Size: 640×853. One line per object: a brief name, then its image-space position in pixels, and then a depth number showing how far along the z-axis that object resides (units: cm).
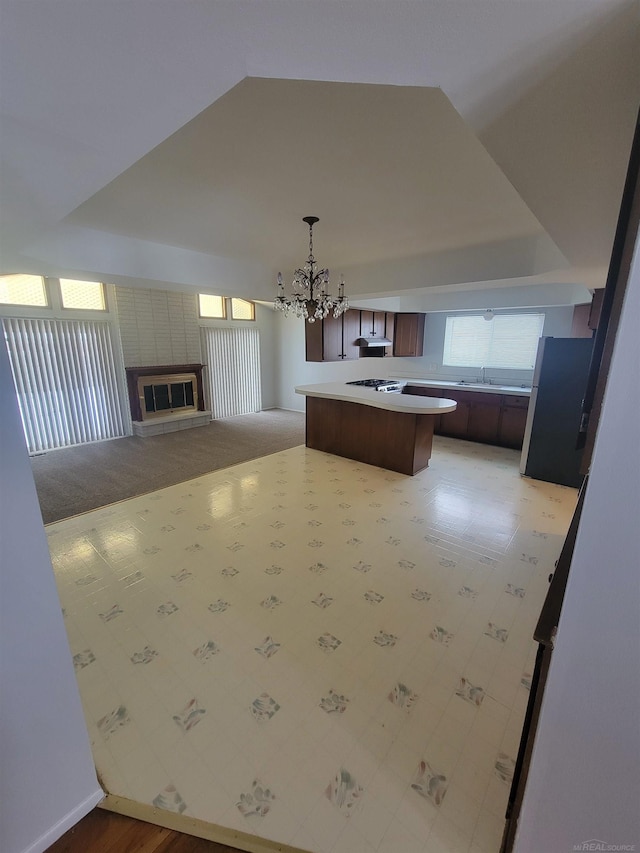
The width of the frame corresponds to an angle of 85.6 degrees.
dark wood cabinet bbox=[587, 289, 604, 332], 366
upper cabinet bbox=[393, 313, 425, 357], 614
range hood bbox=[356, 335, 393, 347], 557
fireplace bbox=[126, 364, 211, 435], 588
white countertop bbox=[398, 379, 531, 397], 503
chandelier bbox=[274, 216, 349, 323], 334
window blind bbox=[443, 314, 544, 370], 527
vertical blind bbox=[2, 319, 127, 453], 475
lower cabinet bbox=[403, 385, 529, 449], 509
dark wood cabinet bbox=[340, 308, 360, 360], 529
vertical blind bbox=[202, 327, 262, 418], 701
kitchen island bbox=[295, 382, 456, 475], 411
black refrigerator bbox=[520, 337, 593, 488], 365
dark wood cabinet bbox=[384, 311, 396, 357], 605
